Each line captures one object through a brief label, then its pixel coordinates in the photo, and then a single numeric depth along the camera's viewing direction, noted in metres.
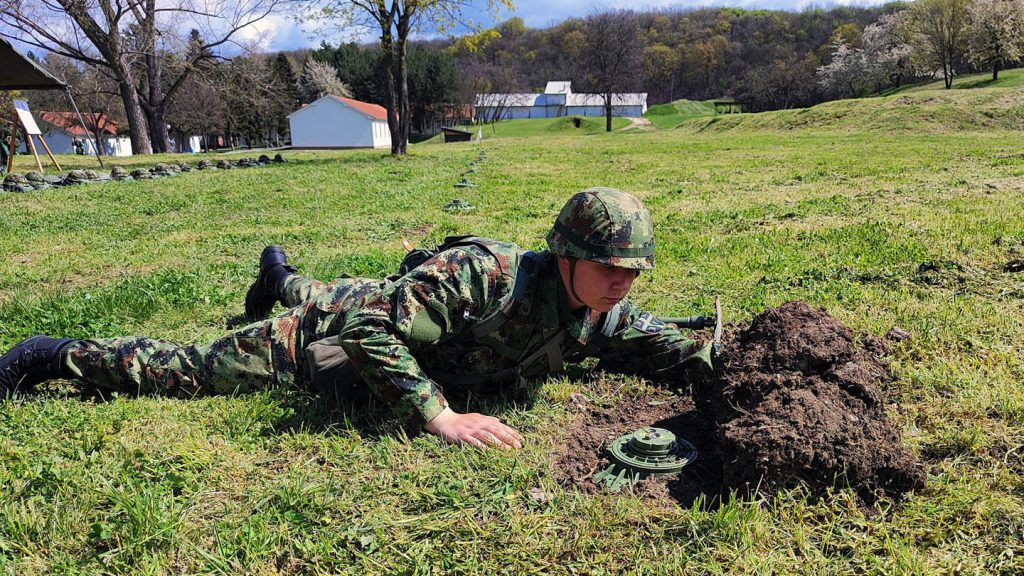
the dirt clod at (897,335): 3.77
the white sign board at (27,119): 18.01
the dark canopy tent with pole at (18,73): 11.65
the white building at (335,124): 67.44
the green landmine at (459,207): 10.27
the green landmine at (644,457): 2.60
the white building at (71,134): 63.53
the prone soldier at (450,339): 2.74
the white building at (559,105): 103.88
